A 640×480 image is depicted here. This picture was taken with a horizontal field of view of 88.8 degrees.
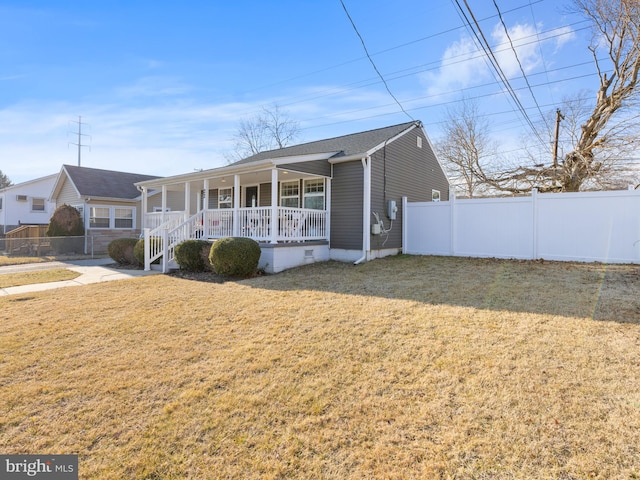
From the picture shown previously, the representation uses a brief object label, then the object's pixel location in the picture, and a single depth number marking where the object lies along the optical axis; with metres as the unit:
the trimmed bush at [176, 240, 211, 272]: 9.31
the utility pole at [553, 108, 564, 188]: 13.99
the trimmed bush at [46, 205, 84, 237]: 17.06
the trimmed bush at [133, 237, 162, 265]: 10.71
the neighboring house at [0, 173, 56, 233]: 22.17
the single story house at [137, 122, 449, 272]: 9.59
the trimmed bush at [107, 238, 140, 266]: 11.43
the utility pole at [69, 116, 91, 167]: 38.22
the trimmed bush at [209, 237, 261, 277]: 8.21
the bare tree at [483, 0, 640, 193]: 11.52
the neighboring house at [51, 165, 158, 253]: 18.05
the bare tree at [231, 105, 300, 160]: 30.14
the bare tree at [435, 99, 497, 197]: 21.00
